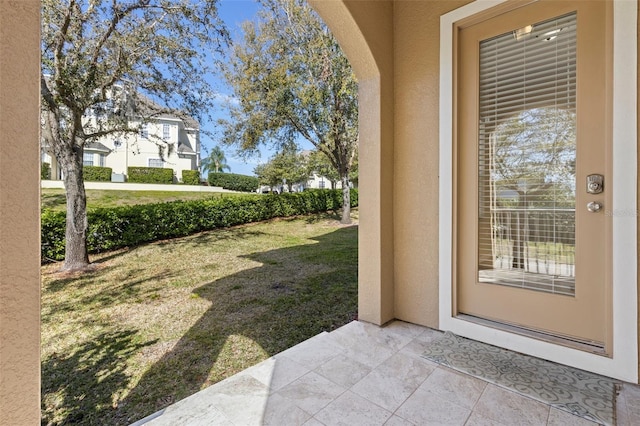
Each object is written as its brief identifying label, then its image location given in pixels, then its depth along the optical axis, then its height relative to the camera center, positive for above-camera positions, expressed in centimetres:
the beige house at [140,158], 1902 +326
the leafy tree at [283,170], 1719 +204
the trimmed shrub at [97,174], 1762 +196
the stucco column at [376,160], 267 +41
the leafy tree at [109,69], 500 +249
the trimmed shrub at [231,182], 2236 +177
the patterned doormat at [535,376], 164 -106
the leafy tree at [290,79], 893 +380
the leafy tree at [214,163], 3053 +464
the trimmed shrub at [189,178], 2189 +204
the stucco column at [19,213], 97 -2
